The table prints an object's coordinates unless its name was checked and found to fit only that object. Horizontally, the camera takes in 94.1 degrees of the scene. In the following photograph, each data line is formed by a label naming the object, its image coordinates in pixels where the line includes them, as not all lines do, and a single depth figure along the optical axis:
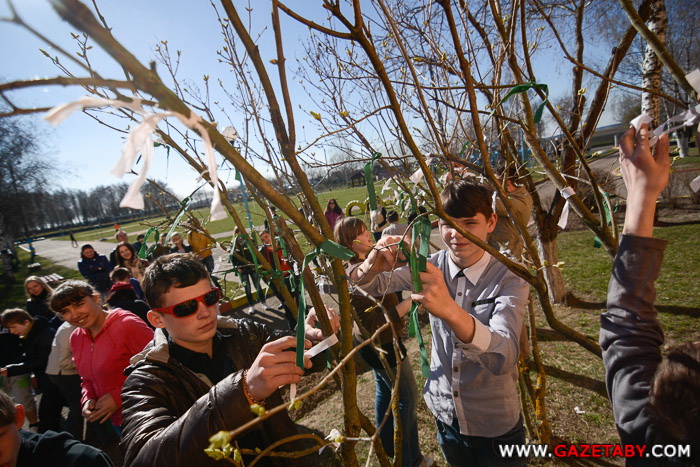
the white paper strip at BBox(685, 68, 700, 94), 0.89
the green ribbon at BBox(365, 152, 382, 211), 1.04
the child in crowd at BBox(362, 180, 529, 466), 1.71
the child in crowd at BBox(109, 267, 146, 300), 4.51
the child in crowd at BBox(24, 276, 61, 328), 4.95
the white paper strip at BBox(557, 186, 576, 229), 1.42
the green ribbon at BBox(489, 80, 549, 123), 1.05
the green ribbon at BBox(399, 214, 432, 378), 0.97
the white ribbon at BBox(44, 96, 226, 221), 0.46
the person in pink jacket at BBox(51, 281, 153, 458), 2.53
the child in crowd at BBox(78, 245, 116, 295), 7.37
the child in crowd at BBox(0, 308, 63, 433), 3.74
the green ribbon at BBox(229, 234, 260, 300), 1.31
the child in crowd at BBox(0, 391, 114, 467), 1.56
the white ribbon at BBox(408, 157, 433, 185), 1.32
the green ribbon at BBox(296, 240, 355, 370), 0.80
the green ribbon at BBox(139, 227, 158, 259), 1.54
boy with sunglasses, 1.05
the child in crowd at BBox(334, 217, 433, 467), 2.46
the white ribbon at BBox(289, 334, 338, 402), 0.97
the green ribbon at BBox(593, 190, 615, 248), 1.42
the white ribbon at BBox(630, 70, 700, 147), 0.86
